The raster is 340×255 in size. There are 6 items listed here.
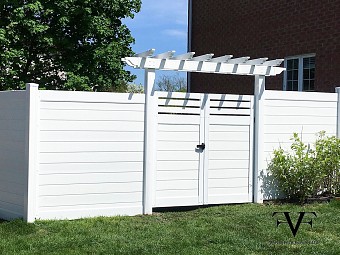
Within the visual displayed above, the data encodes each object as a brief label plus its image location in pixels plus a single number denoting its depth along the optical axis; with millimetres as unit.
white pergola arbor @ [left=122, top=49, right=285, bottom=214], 7773
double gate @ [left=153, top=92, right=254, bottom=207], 8023
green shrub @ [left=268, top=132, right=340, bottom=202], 8711
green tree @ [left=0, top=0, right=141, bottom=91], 14039
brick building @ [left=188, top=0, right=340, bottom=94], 12547
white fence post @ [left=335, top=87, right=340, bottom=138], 9500
